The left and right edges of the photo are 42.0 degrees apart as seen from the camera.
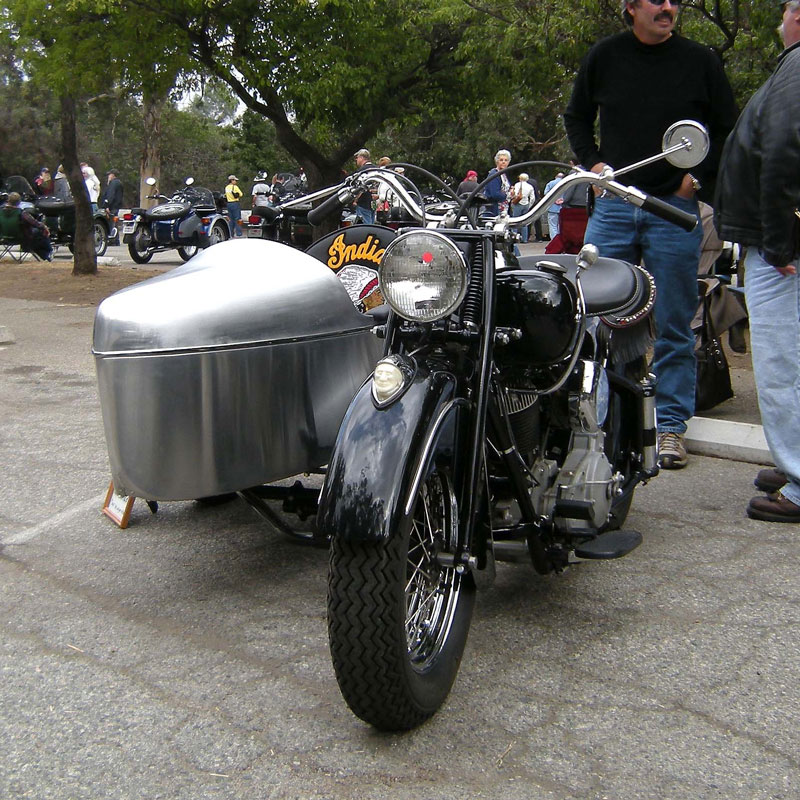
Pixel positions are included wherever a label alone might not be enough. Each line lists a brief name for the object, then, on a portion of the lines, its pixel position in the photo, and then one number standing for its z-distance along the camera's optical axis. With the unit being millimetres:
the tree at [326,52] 12219
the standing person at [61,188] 23042
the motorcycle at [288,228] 15500
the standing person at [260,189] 20422
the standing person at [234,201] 23106
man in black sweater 4625
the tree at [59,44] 11953
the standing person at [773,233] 3854
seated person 17328
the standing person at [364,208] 14385
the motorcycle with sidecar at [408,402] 2496
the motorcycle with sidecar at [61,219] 18203
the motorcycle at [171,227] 16750
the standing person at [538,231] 23462
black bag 5676
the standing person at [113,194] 24516
